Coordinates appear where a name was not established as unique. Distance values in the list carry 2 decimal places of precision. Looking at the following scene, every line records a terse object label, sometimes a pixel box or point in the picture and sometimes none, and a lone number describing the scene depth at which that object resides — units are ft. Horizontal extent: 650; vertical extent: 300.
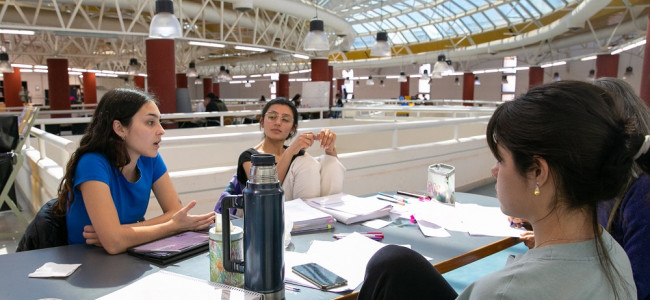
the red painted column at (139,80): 84.74
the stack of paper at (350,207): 7.39
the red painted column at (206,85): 112.27
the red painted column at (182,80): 87.20
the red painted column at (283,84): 95.33
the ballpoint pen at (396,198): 8.82
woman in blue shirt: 6.00
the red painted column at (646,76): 27.48
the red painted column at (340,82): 115.75
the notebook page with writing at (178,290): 4.34
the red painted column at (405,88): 102.73
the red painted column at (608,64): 57.77
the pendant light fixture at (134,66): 54.95
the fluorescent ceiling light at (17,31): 29.25
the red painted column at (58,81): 58.49
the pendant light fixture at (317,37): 17.53
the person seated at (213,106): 33.55
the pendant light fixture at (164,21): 14.35
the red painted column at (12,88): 72.18
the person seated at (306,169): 8.79
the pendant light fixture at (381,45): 22.48
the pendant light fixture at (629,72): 68.90
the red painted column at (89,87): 81.82
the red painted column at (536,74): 74.59
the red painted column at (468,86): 90.12
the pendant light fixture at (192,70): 54.98
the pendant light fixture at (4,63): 43.00
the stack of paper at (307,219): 6.81
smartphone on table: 4.88
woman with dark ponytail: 3.18
